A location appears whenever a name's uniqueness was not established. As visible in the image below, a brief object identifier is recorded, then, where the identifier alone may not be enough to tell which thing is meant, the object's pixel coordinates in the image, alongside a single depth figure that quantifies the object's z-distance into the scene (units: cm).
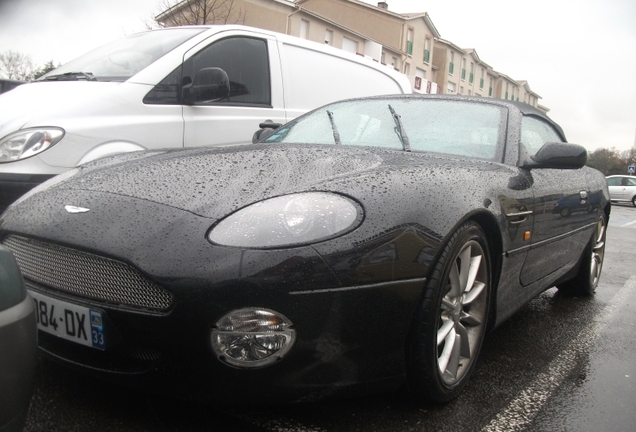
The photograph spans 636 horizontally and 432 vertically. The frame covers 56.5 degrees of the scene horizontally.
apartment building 2819
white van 348
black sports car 173
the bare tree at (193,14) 1943
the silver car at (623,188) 2769
